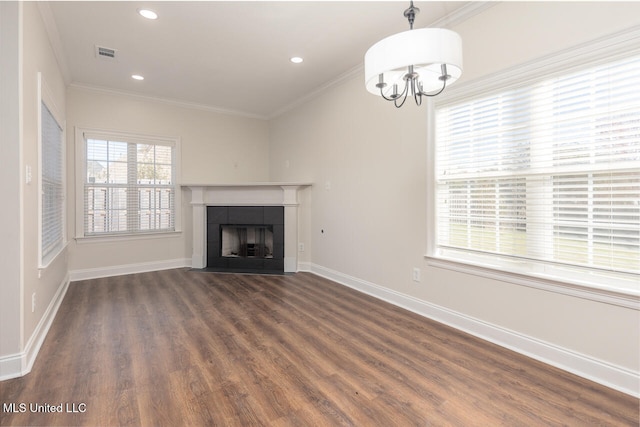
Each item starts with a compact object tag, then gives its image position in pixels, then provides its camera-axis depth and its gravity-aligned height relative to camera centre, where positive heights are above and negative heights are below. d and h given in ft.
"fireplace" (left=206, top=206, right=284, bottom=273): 16.74 -1.52
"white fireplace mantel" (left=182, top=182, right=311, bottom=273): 16.52 +0.53
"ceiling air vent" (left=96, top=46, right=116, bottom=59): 11.35 +5.85
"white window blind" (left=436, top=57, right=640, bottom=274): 6.40 +1.00
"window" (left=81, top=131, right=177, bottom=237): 15.12 +1.35
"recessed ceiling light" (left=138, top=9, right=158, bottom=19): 9.11 +5.78
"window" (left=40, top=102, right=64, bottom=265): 9.29 +0.83
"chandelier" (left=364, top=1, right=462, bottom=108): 4.90 +2.51
